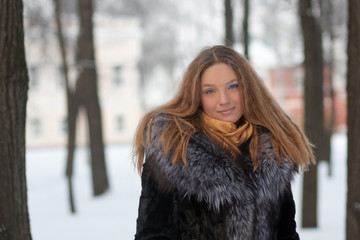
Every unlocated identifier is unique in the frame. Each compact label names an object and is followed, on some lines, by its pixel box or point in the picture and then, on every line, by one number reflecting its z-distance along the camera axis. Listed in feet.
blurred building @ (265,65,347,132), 121.19
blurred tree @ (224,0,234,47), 32.73
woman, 8.05
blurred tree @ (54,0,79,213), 31.96
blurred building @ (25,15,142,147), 112.16
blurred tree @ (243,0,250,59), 32.04
